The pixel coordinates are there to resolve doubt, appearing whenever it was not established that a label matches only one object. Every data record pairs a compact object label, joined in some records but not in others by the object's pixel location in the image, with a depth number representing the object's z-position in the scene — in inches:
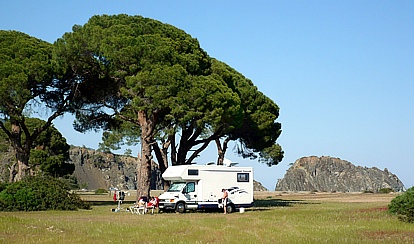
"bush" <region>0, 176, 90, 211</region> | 1263.5
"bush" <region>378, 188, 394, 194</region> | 3763.8
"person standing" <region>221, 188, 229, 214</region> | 1264.8
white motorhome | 1280.8
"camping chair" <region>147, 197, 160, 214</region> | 1257.5
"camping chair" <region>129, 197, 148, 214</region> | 1228.5
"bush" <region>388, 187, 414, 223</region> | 880.9
